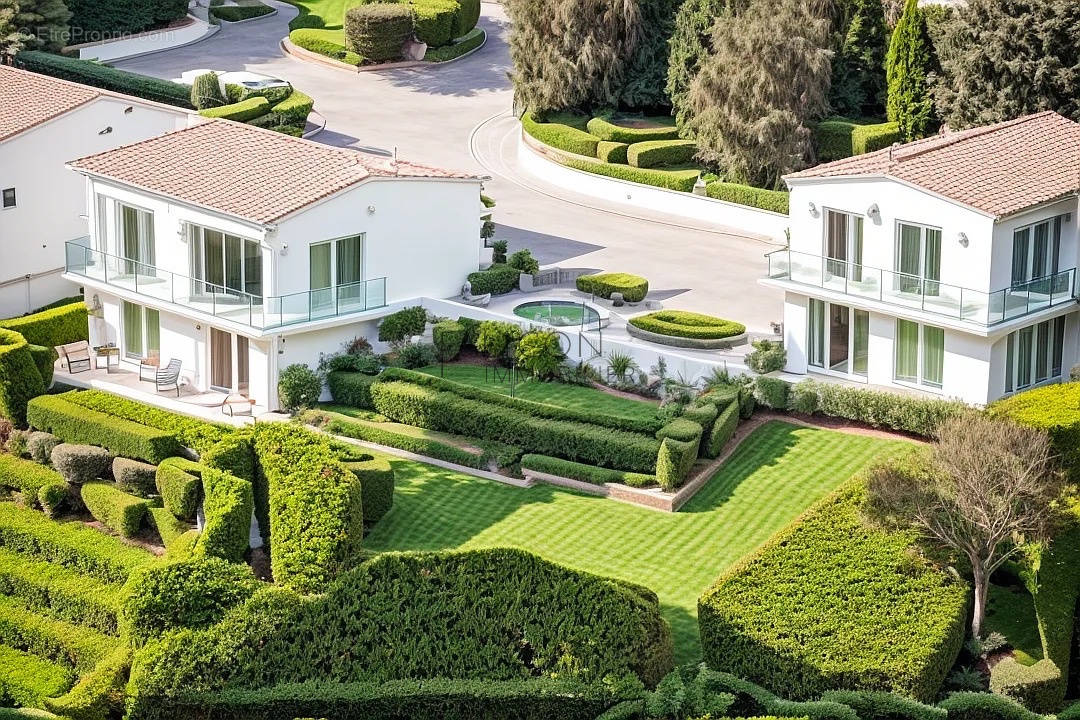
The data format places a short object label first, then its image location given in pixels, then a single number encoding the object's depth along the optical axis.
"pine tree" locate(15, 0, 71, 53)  80.69
